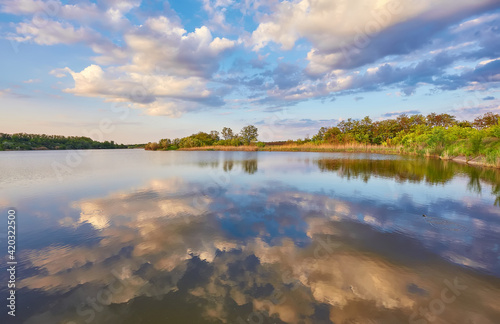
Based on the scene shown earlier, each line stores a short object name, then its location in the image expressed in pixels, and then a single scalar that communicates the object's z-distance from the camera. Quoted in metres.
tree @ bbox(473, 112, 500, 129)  49.55
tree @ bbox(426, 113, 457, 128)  66.75
